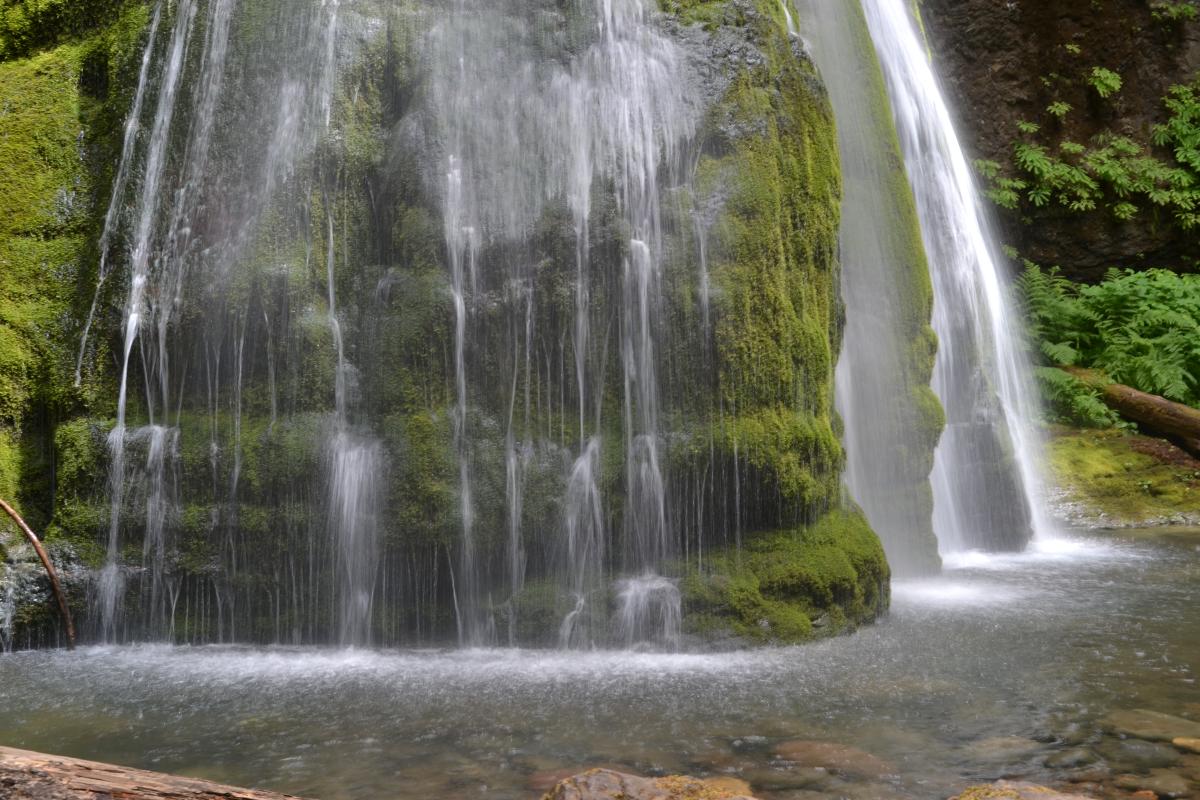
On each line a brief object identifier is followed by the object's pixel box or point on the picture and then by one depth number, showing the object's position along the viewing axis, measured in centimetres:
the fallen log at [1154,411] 1143
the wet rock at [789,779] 361
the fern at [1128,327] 1241
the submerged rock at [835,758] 375
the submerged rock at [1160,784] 346
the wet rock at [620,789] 295
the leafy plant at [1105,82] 1485
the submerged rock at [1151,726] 401
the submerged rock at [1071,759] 374
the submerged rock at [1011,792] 296
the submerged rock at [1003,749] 384
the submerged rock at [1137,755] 371
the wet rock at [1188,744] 386
